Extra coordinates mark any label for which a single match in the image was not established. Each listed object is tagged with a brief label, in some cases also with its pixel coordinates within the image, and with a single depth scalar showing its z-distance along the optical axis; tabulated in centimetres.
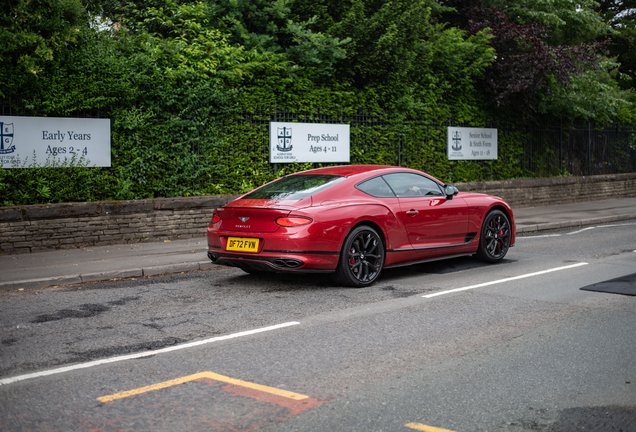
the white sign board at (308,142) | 1435
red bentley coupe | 747
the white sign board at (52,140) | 1088
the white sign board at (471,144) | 1888
